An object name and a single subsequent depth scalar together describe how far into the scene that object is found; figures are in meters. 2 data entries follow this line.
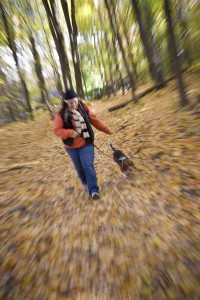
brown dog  3.24
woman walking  2.64
